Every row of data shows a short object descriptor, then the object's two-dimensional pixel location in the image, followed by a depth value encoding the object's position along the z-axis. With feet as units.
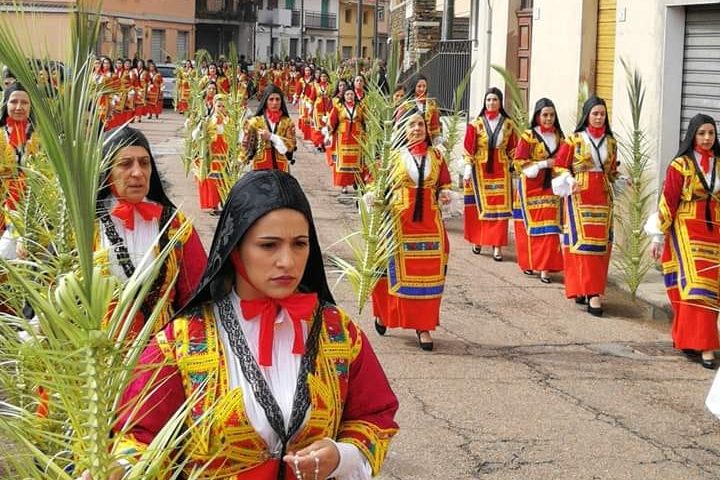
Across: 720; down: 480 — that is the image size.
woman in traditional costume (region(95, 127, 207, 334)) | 16.44
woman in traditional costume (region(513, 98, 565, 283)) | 37.24
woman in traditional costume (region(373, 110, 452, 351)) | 29.01
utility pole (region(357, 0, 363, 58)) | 141.59
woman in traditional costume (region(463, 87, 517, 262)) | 42.11
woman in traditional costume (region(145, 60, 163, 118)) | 118.83
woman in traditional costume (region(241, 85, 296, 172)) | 46.03
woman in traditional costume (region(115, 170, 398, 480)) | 10.43
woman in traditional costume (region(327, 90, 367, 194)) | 60.75
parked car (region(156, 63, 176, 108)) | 137.07
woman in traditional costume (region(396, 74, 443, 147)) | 49.78
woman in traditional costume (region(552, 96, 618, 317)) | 33.32
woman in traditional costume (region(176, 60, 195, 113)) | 103.79
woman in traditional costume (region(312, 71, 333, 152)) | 85.30
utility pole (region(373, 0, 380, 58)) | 116.84
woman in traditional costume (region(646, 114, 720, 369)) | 27.40
